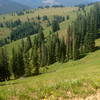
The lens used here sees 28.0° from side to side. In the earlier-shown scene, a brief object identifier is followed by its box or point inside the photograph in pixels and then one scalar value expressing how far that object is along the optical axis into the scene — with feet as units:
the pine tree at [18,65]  302.35
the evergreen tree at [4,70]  288.30
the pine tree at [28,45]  540.72
